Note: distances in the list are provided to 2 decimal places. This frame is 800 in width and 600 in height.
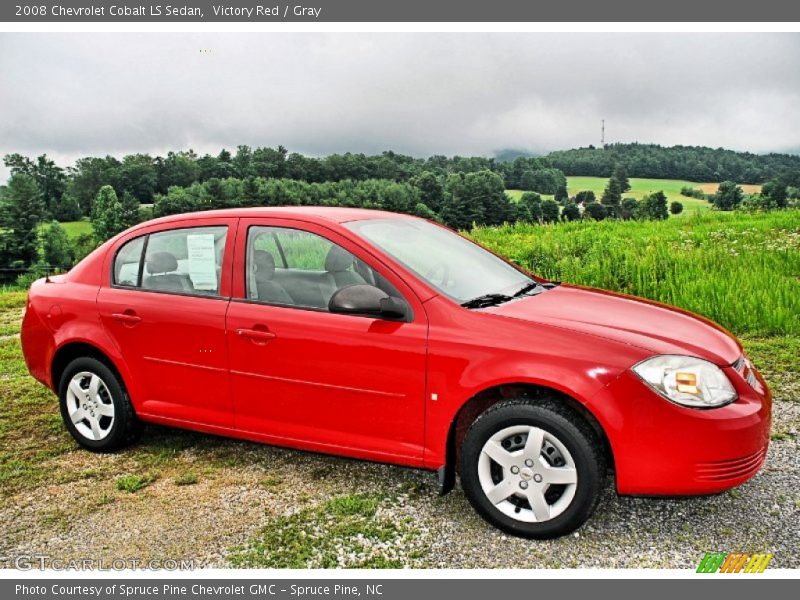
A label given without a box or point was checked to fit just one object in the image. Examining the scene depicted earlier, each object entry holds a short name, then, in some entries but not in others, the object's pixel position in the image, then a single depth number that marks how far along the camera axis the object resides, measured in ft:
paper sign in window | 15.29
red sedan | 11.45
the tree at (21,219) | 282.77
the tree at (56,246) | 282.97
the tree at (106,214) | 270.87
